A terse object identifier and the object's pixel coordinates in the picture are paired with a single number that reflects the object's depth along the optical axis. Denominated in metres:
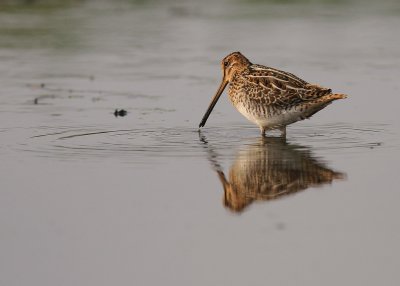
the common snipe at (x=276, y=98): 11.41
